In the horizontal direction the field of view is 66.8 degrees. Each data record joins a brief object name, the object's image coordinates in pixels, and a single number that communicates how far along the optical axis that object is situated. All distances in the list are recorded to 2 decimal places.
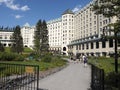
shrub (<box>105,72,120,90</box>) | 4.94
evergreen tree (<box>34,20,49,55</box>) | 38.09
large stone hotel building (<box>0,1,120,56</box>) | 34.83
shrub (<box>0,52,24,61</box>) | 14.72
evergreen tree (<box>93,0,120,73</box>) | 3.77
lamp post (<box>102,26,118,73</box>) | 3.99
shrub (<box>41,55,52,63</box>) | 16.21
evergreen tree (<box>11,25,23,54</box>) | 40.80
